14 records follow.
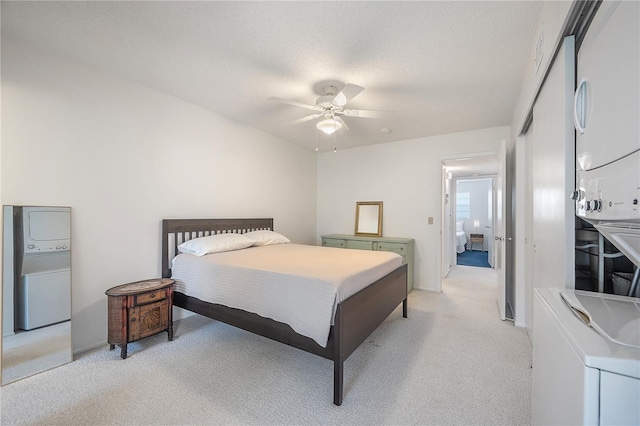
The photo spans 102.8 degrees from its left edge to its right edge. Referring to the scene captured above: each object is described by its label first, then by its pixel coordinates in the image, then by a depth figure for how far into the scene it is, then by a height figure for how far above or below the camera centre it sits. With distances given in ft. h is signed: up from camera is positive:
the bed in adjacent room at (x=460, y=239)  23.86 -2.43
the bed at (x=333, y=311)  5.55 -2.76
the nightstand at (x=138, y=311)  6.98 -2.87
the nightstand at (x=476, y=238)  25.74 -2.56
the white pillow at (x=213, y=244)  8.84 -1.18
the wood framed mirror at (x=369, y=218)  15.07 -0.32
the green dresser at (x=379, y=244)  12.94 -1.69
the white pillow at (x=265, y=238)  10.97 -1.14
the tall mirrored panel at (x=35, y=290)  6.17 -2.03
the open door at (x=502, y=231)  9.66 -0.70
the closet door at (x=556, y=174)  4.15 +0.74
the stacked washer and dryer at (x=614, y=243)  2.07 -0.46
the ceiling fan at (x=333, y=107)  7.22 +3.30
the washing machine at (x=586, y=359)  2.02 -1.31
